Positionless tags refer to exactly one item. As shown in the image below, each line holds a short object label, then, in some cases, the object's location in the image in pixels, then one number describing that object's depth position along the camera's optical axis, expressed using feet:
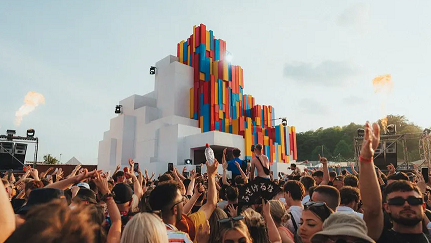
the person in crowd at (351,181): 17.66
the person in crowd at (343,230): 6.52
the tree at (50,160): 160.25
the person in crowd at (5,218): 4.97
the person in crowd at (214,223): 11.12
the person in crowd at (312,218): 8.96
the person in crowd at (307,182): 18.80
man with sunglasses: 8.24
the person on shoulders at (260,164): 24.62
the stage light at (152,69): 118.83
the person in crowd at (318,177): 24.61
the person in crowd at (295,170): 34.42
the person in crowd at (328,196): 11.19
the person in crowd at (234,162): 27.79
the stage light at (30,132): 67.40
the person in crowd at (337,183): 21.39
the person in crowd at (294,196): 13.14
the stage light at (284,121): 128.47
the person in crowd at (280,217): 10.74
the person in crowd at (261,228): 9.93
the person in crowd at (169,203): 8.92
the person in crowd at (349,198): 12.50
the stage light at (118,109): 119.03
